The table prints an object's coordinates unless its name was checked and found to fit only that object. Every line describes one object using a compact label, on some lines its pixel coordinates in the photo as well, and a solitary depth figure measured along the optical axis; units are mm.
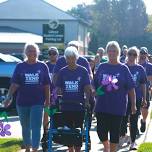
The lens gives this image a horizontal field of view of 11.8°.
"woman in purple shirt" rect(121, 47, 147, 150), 13366
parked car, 20972
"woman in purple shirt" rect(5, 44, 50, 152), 11403
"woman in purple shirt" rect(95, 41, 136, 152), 10851
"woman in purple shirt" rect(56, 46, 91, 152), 10969
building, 89097
